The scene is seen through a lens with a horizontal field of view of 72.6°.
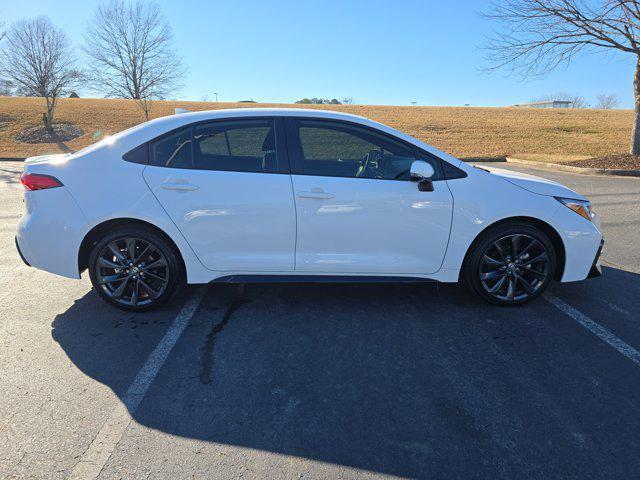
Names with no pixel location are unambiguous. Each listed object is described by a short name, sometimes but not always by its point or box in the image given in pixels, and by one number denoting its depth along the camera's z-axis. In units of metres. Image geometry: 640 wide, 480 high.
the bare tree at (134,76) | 25.44
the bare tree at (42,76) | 24.25
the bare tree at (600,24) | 12.29
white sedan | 3.42
